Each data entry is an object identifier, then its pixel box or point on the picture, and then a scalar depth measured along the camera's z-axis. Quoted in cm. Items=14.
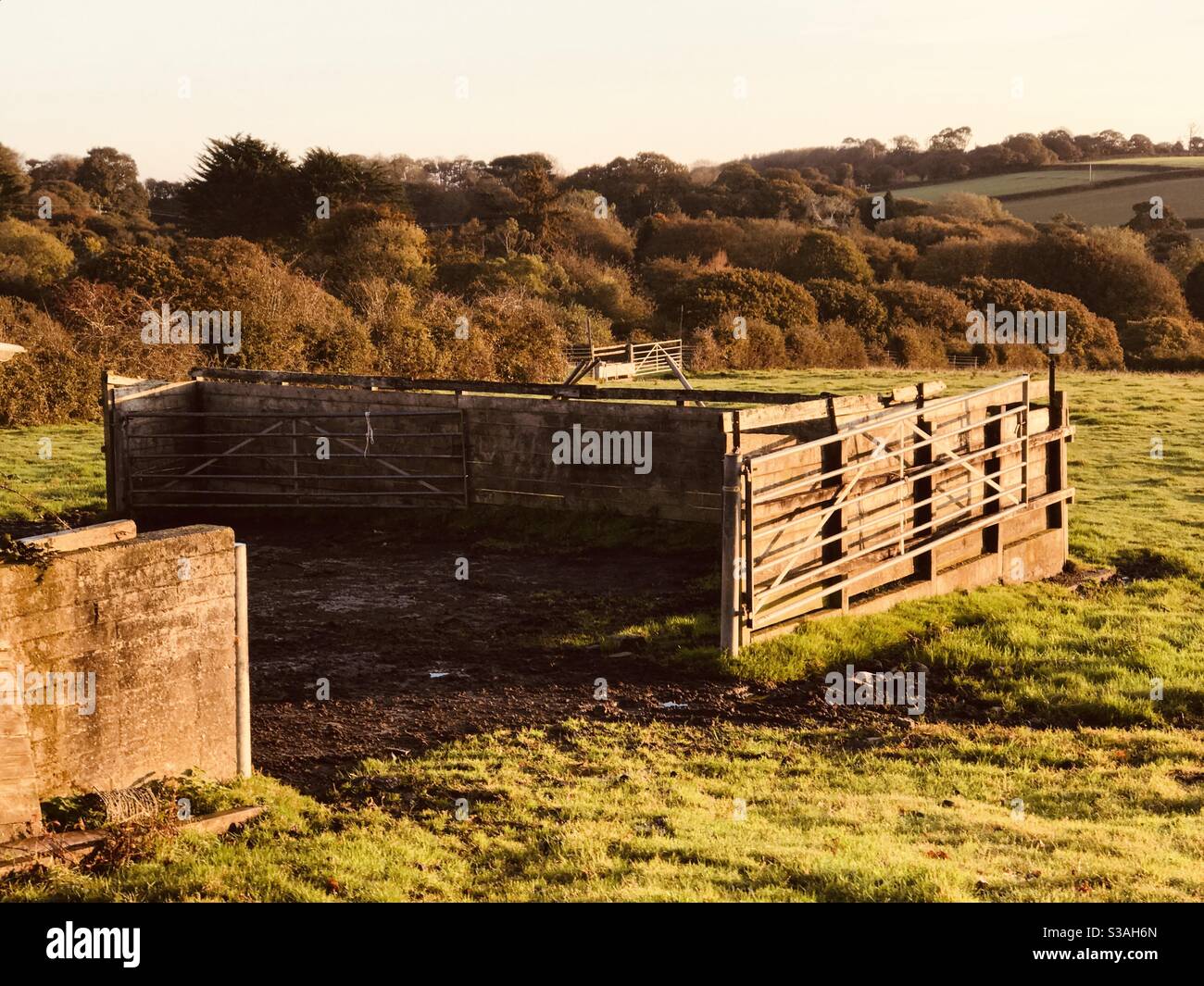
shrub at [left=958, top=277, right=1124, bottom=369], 4828
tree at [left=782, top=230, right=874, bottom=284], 5669
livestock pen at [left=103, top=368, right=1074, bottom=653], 1224
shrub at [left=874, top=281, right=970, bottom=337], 5234
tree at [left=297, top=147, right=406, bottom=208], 5334
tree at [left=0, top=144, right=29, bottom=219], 5172
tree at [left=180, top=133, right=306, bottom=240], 5412
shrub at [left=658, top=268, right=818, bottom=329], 4747
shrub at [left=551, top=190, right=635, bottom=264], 6072
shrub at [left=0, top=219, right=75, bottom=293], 4156
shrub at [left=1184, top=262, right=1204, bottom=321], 5828
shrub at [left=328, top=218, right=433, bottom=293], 4475
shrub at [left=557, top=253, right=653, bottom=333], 4881
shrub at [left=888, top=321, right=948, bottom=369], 4619
